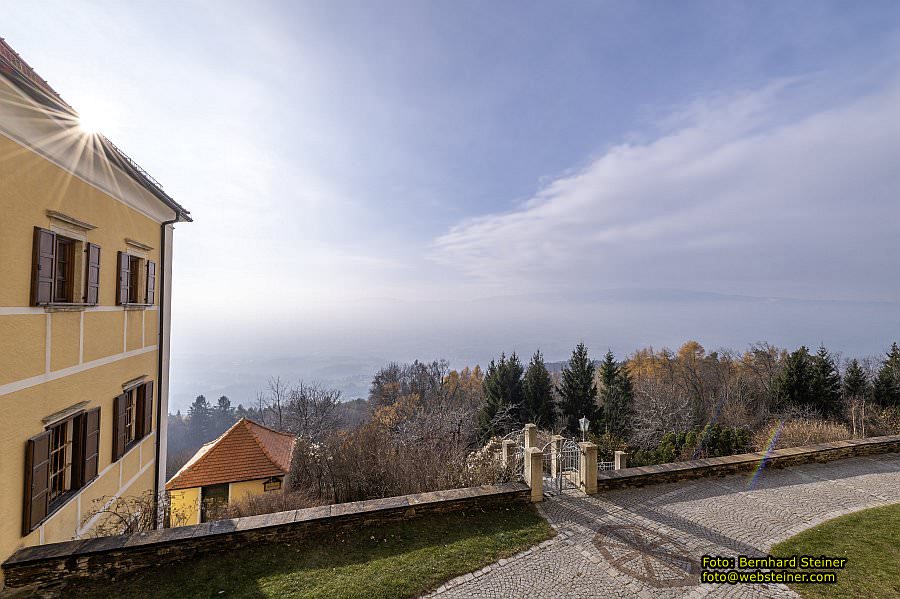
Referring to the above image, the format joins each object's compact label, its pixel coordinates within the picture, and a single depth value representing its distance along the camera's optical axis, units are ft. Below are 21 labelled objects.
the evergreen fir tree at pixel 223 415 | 274.77
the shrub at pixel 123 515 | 24.73
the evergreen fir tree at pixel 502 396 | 108.68
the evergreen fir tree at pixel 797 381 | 98.89
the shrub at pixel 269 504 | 38.29
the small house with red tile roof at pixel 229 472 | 49.26
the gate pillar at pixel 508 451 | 41.24
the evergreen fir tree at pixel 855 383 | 106.11
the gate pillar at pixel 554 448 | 38.17
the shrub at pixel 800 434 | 57.22
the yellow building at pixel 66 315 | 18.24
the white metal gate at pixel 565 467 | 31.14
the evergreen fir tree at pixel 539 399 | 116.37
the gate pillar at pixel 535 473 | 28.60
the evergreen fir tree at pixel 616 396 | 106.22
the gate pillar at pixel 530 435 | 44.91
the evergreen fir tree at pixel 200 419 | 270.87
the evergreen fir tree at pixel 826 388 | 97.71
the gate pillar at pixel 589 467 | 29.76
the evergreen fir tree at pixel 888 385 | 99.71
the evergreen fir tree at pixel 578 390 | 112.98
